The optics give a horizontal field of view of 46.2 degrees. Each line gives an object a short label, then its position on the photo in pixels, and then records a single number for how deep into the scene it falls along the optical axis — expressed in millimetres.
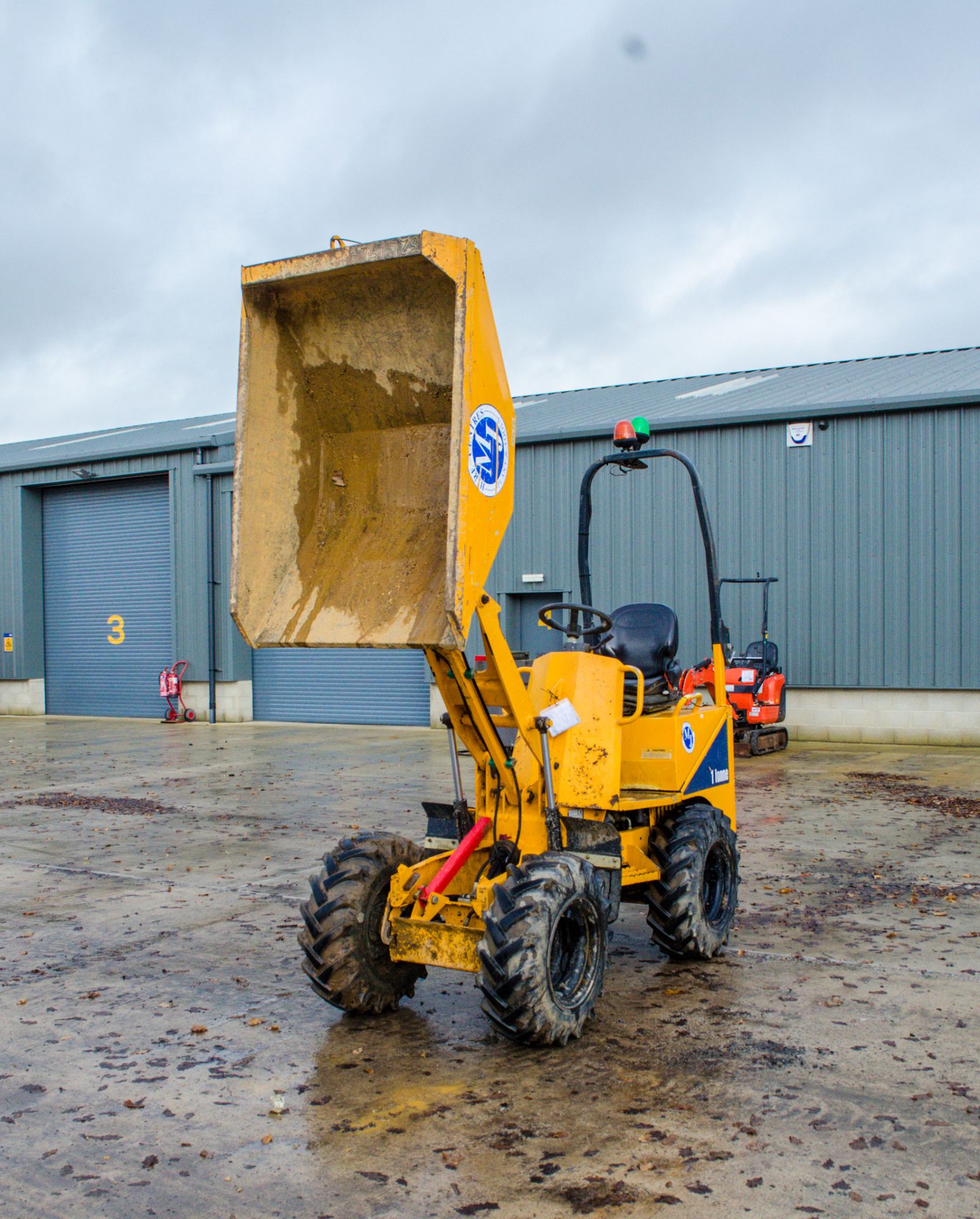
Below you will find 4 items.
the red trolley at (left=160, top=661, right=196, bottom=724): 21734
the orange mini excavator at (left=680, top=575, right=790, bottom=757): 14766
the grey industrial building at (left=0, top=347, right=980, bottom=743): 15883
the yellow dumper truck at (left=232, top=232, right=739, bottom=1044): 4359
